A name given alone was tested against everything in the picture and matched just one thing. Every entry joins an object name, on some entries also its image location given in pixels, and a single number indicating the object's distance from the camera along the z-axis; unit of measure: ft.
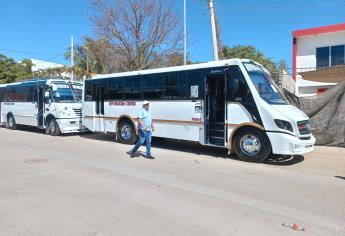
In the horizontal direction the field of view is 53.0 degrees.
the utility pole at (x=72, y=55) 112.85
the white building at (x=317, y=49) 72.79
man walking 32.37
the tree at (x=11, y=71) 138.92
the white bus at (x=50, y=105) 52.54
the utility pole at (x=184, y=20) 73.03
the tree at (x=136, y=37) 68.85
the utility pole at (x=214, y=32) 53.86
